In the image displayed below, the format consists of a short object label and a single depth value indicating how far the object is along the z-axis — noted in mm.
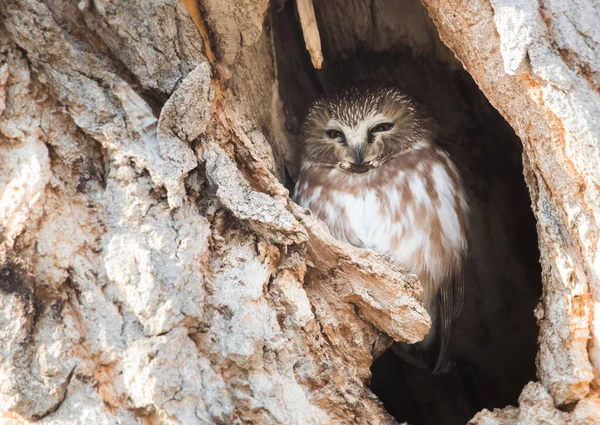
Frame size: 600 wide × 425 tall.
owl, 6211
